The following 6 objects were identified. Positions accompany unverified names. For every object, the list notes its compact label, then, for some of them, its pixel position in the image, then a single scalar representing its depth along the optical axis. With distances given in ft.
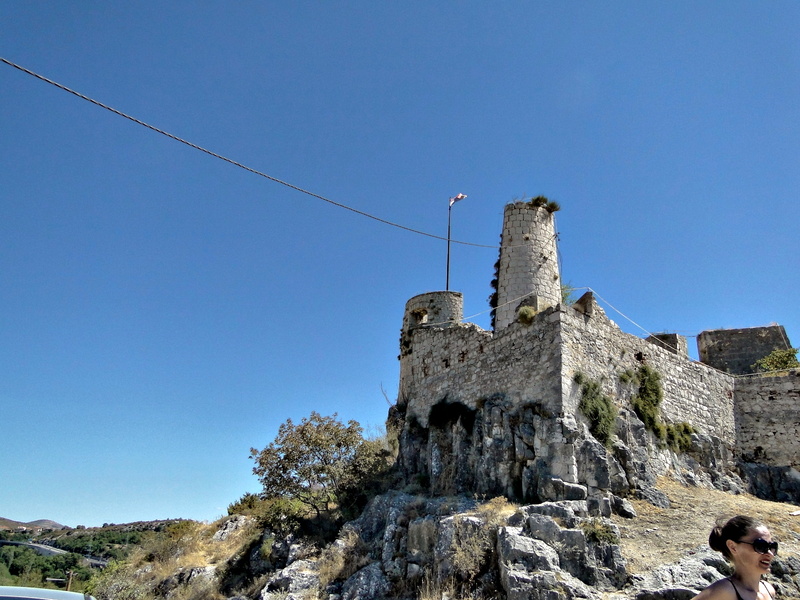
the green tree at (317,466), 65.46
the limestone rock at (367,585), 47.70
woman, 13.28
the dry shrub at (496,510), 45.96
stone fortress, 52.44
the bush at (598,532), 42.34
